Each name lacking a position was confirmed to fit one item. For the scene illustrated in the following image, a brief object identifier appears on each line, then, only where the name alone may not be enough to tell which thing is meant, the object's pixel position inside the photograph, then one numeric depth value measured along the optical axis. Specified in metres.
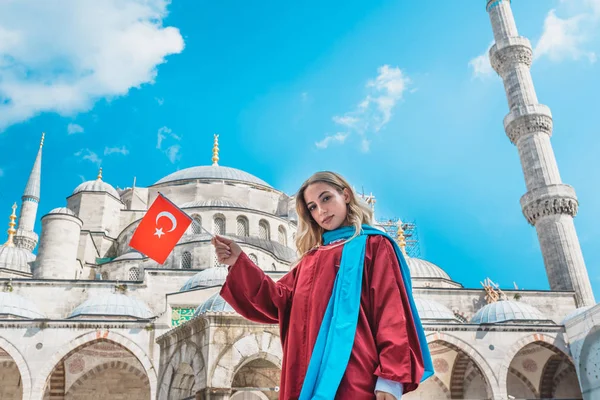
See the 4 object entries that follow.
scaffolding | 35.22
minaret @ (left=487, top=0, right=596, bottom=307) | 19.92
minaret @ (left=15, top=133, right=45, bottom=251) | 28.48
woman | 1.91
